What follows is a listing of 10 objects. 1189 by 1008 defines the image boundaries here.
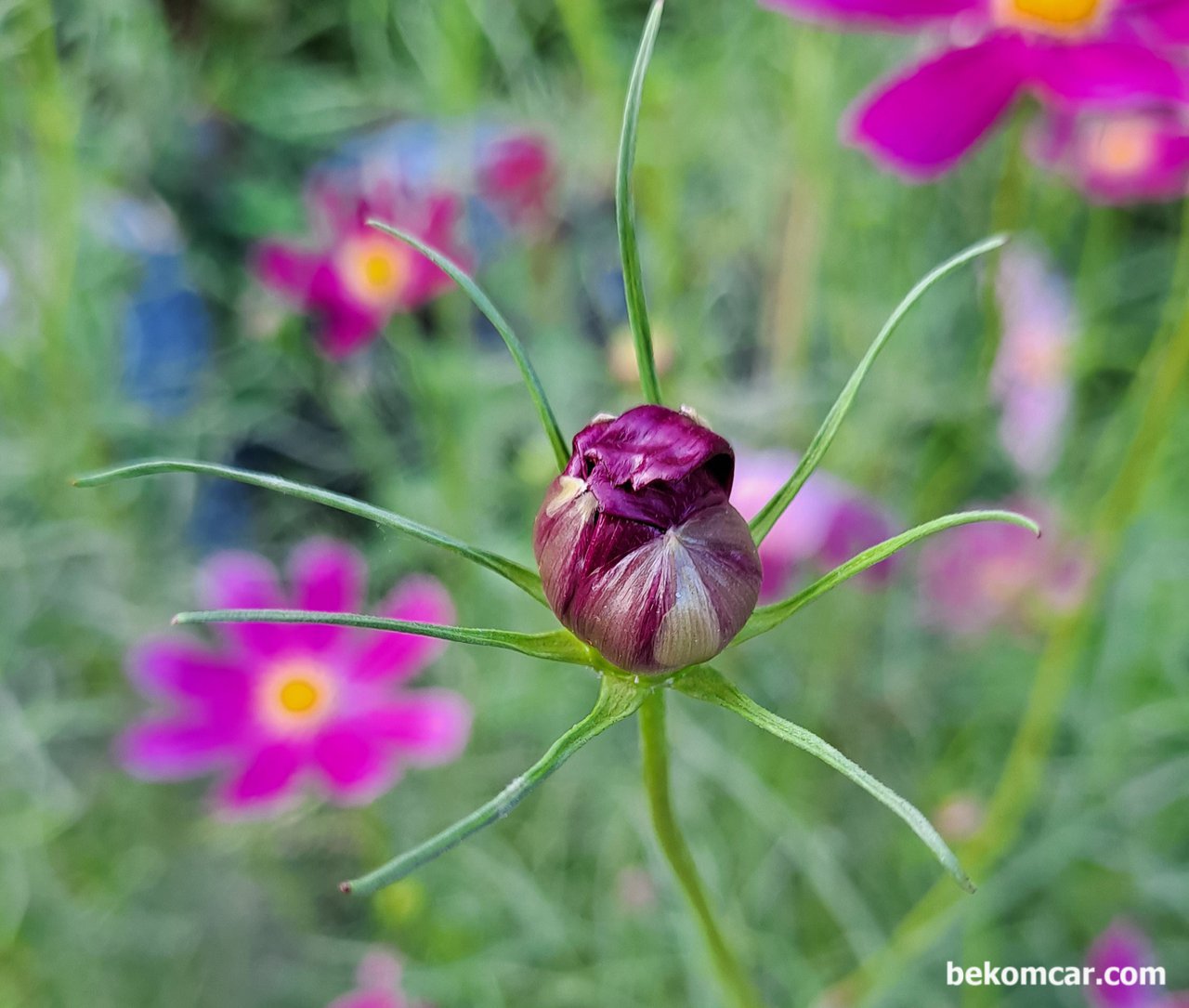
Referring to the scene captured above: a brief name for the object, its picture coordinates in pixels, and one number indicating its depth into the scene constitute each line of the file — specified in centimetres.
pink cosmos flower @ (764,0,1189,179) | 17
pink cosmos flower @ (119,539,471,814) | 23
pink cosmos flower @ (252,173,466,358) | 27
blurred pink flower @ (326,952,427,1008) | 24
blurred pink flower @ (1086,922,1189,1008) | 23
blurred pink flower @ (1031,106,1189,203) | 25
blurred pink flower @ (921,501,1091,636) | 27
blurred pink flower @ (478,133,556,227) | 28
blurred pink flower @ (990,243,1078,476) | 31
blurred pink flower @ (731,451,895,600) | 25
